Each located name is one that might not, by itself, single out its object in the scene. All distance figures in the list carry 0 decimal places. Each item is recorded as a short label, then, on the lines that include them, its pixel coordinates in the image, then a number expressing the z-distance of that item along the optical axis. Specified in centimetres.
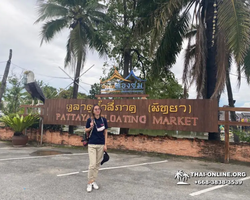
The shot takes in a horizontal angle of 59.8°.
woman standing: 429
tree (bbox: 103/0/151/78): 1216
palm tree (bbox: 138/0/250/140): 680
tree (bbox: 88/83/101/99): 3298
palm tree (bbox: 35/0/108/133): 1241
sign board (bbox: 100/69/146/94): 933
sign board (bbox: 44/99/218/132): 793
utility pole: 1532
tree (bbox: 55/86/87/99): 3397
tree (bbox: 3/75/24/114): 1969
